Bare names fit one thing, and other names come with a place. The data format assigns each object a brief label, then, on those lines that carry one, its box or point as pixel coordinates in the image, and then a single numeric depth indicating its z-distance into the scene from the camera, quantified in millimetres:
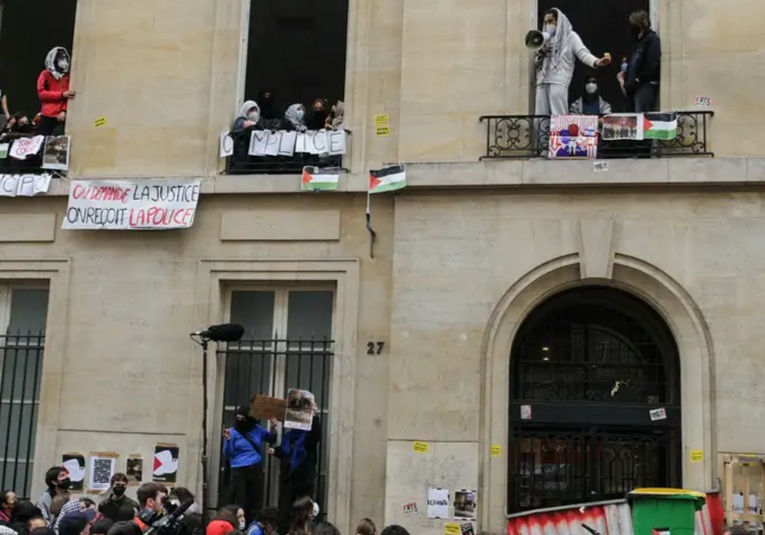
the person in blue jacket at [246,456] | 11109
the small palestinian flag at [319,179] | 11695
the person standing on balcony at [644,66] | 11202
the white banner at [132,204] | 11984
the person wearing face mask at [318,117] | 12633
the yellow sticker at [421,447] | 10742
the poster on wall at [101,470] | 11641
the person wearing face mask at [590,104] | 11805
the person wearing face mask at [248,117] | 12138
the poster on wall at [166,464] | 11547
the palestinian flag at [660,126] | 10945
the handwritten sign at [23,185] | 12430
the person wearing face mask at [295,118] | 12445
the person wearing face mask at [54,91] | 12898
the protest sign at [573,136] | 11133
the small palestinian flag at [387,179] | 11250
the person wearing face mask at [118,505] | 9227
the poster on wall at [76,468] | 11641
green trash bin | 9016
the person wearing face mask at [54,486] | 10164
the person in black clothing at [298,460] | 11141
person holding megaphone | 11438
